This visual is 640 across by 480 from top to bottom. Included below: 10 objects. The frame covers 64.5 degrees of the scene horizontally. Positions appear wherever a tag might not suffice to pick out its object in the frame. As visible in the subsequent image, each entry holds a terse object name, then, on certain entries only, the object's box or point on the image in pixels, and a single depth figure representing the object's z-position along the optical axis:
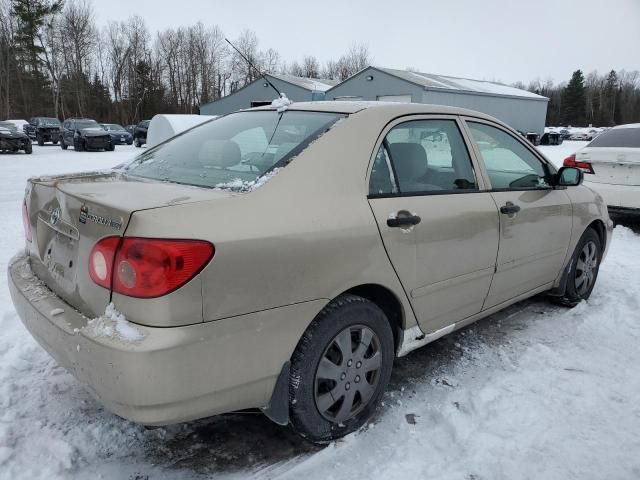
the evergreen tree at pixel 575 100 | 79.50
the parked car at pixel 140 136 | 28.61
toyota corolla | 1.84
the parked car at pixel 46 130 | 27.17
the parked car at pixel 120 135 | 30.02
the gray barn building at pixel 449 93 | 29.00
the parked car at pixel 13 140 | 19.62
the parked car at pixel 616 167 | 6.77
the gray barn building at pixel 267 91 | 35.03
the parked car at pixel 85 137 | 22.69
